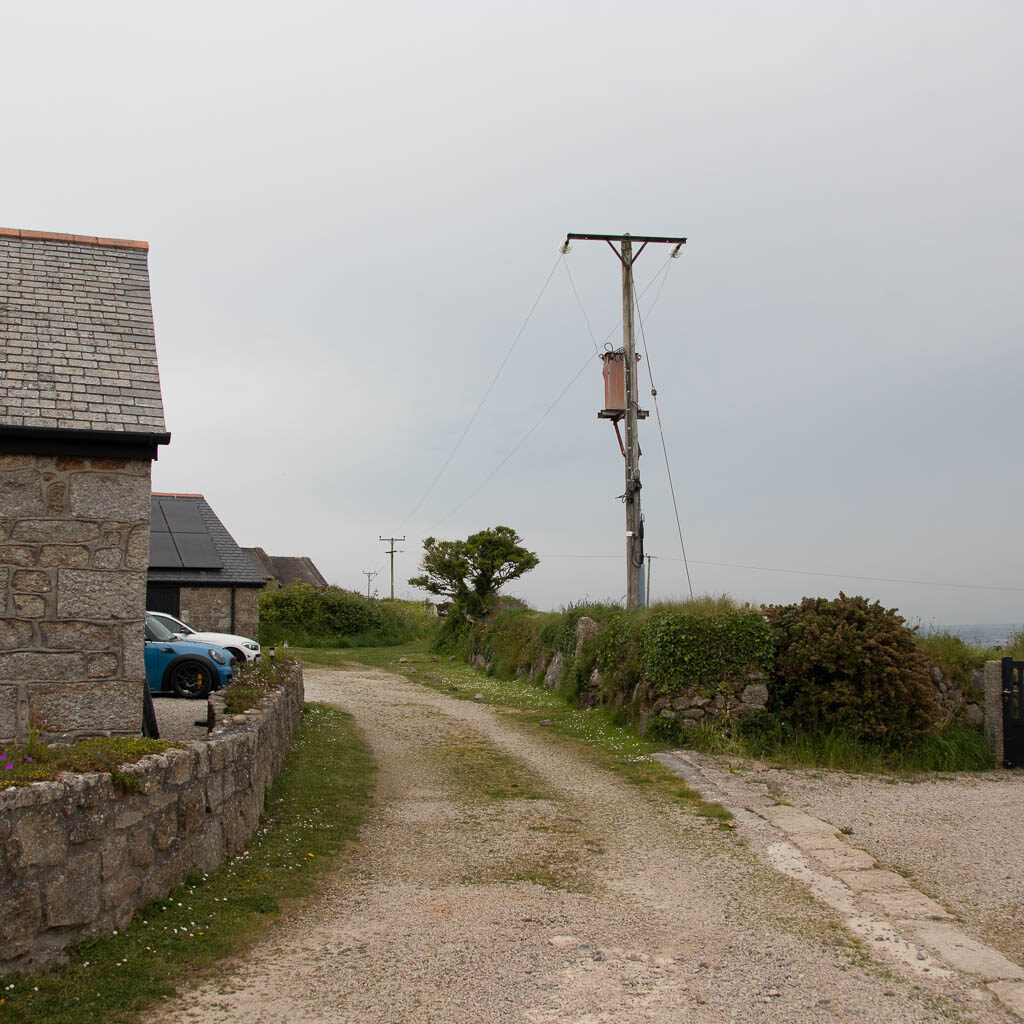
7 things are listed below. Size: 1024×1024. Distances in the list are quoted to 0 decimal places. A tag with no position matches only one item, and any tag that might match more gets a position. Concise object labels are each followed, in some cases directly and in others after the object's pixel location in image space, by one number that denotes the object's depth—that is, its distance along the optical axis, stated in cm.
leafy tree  2772
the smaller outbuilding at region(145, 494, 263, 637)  2195
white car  1522
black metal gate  1105
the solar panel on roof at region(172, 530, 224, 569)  2231
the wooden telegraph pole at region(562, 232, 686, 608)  1545
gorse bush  1090
